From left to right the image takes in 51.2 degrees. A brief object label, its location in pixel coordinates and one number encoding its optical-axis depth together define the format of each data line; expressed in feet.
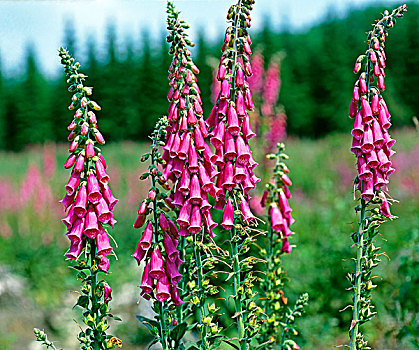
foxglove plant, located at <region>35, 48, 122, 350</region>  6.96
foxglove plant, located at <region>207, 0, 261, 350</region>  7.18
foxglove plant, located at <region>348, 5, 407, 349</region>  7.60
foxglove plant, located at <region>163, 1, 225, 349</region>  6.90
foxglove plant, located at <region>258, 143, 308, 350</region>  6.83
